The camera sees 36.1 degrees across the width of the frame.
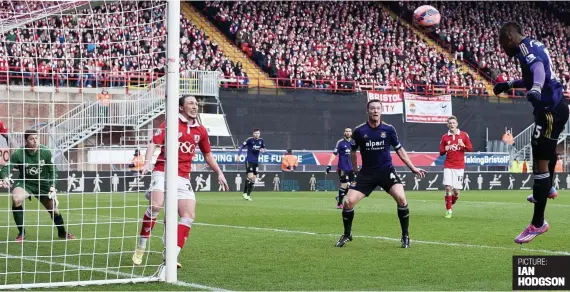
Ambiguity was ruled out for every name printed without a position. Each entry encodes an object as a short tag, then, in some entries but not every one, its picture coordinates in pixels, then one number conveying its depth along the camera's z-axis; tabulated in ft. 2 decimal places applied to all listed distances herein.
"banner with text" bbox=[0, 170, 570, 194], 103.50
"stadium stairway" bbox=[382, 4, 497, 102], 156.76
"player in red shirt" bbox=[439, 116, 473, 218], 65.21
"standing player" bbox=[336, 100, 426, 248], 41.11
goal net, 31.76
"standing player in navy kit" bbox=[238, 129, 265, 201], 92.63
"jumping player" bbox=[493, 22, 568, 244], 31.12
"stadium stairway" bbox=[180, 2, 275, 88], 138.31
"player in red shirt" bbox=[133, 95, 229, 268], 33.73
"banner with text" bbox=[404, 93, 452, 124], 137.90
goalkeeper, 45.01
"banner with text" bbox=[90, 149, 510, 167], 123.03
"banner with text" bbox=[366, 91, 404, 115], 135.33
